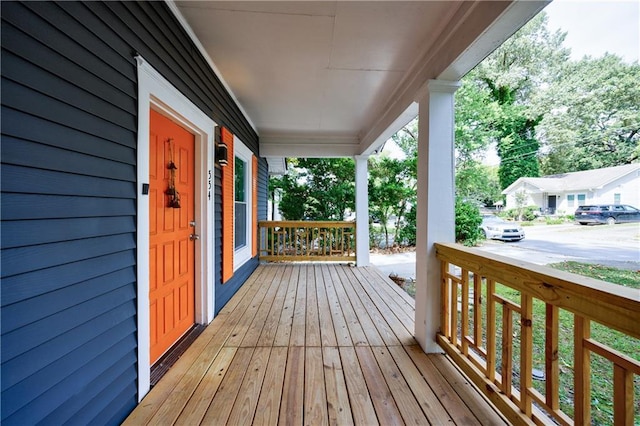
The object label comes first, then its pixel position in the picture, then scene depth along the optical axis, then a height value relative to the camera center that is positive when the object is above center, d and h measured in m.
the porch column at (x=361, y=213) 5.33 -0.04
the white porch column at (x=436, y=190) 2.16 +0.16
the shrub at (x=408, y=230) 8.34 -0.61
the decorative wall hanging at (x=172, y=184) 2.05 +0.21
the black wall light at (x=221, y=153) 2.84 +0.63
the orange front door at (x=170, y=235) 1.87 -0.18
